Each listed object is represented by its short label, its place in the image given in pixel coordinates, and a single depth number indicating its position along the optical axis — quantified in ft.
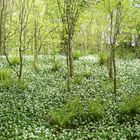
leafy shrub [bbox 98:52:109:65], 53.99
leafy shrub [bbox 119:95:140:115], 32.08
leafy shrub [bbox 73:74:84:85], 41.78
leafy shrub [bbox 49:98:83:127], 30.40
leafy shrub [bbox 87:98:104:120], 31.70
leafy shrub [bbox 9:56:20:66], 51.59
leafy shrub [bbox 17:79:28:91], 38.35
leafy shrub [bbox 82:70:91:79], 45.33
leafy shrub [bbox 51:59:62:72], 48.69
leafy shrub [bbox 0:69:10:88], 39.10
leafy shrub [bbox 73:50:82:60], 59.34
